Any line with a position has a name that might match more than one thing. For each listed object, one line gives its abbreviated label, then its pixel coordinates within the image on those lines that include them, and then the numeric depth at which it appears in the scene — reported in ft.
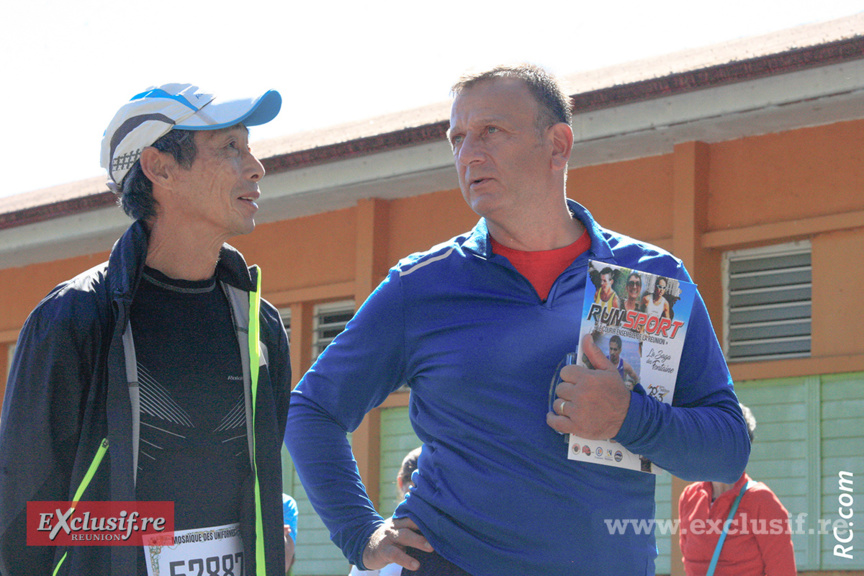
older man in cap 15.76
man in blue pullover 17.76
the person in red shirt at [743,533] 37.58
